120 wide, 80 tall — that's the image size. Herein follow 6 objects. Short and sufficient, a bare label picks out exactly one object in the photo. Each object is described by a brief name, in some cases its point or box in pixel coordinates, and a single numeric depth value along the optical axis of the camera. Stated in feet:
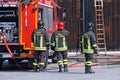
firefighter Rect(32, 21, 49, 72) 54.29
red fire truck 54.34
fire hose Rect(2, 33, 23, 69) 54.39
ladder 76.95
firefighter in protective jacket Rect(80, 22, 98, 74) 53.01
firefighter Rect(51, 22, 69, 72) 54.95
